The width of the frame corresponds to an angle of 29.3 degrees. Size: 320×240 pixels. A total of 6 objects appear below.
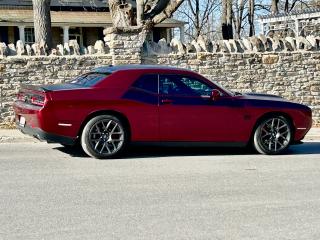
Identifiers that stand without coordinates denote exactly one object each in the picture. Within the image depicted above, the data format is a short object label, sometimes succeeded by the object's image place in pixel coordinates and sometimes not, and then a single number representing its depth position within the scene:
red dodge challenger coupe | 9.90
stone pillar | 15.34
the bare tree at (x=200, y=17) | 46.12
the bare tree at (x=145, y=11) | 17.50
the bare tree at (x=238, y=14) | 42.06
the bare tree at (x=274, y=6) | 34.98
